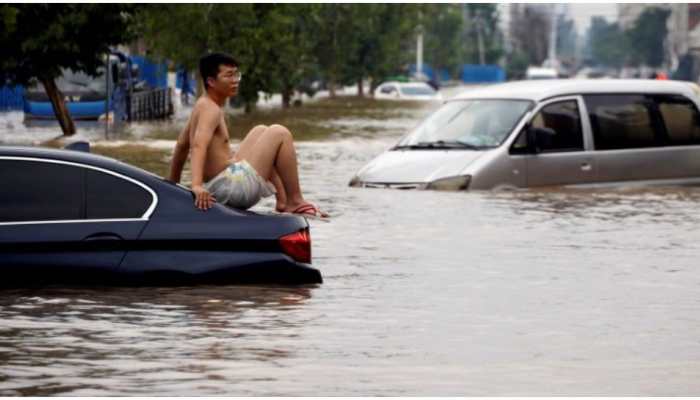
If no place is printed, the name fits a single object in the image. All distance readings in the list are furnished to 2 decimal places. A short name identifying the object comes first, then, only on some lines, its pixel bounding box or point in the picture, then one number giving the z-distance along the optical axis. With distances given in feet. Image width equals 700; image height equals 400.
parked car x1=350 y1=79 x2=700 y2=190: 74.02
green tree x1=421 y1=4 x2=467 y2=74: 501.56
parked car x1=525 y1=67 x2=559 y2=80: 478.18
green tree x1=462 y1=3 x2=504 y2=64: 641.40
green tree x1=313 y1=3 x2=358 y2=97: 294.25
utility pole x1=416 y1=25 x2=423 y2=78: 488.44
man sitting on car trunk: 45.38
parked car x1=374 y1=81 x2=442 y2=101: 308.71
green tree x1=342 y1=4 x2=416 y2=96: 322.75
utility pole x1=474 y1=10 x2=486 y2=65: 631.97
